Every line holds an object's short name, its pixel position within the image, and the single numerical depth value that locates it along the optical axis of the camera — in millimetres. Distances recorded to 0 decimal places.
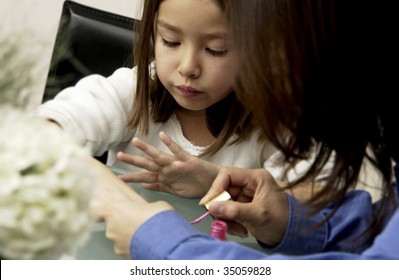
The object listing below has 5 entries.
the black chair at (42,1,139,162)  1230
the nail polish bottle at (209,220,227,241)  907
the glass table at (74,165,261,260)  877
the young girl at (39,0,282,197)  1037
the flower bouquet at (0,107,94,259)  543
